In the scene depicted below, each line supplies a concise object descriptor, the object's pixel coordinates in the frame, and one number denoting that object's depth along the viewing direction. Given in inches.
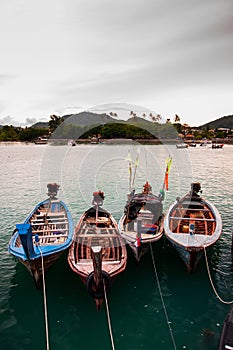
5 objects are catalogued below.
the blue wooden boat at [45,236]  364.2
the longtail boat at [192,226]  430.6
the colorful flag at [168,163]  676.6
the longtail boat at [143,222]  450.9
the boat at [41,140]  5142.7
